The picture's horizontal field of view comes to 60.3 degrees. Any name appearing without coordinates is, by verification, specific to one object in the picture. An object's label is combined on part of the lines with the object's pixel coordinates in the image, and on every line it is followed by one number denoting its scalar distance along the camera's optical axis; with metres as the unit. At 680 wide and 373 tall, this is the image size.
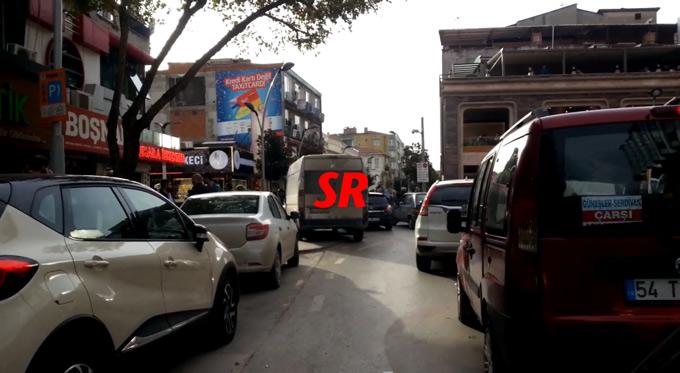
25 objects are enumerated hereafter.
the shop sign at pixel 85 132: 14.29
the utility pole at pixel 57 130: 9.77
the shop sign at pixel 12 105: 11.77
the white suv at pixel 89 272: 2.85
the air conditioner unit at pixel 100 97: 16.36
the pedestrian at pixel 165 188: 14.15
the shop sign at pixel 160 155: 19.57
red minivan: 2.90
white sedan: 8.36
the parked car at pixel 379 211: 22.14
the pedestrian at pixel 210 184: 13.10
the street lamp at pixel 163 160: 20.95
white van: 17.12
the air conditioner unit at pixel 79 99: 15.16
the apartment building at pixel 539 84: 38.09
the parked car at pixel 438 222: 9.88
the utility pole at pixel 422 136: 39.42
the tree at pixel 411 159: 65.31
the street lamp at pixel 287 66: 24.65
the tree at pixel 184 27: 11.56
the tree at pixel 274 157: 44.81
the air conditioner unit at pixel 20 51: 12.57
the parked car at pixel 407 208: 23.50
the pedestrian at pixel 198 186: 12.41
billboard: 48.75
